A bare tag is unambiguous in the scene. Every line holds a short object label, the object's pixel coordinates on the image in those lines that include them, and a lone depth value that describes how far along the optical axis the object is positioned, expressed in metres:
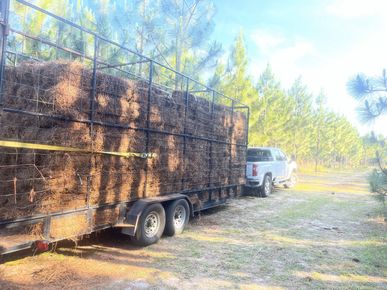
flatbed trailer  3.47
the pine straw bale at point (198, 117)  6.87
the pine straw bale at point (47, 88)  3.70
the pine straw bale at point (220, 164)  7.87
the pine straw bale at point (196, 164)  6.76
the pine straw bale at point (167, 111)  5.75
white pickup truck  11.53
